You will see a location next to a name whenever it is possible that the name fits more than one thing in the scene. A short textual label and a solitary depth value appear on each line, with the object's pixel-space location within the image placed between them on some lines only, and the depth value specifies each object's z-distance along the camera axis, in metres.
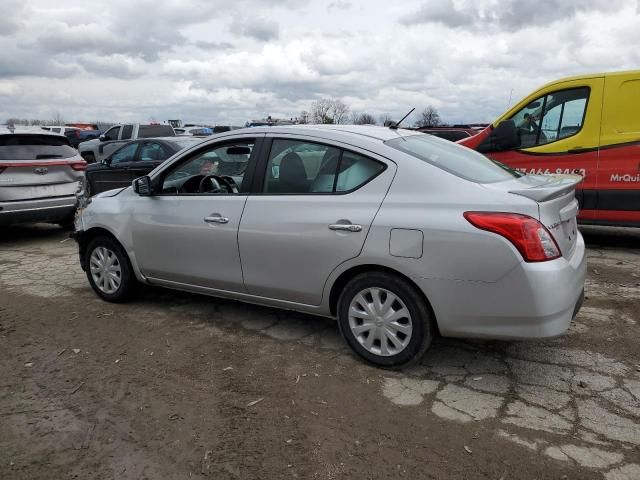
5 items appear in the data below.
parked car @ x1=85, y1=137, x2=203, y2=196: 8.57
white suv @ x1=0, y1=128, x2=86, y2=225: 7.34
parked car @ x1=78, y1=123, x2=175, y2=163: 17.75
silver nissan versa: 3.07
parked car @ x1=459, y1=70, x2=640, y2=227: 6.25
